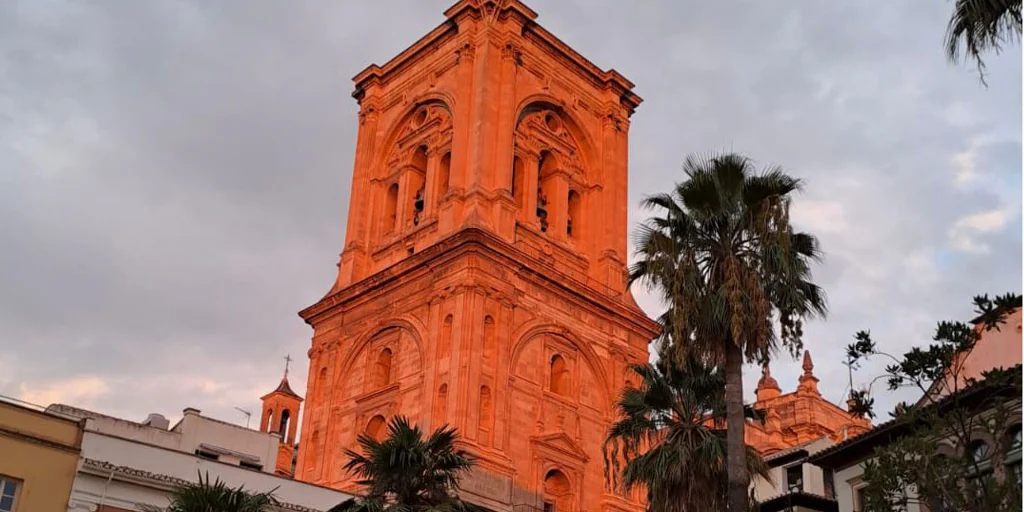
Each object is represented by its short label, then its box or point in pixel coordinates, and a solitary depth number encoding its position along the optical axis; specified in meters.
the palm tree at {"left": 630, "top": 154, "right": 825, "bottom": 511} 23.03
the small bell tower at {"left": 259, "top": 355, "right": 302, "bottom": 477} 78.12
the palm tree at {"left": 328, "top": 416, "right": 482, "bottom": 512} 23.44
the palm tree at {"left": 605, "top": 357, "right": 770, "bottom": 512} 24.77
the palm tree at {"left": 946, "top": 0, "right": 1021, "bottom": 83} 16.72
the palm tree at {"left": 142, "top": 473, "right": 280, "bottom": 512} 21.61
